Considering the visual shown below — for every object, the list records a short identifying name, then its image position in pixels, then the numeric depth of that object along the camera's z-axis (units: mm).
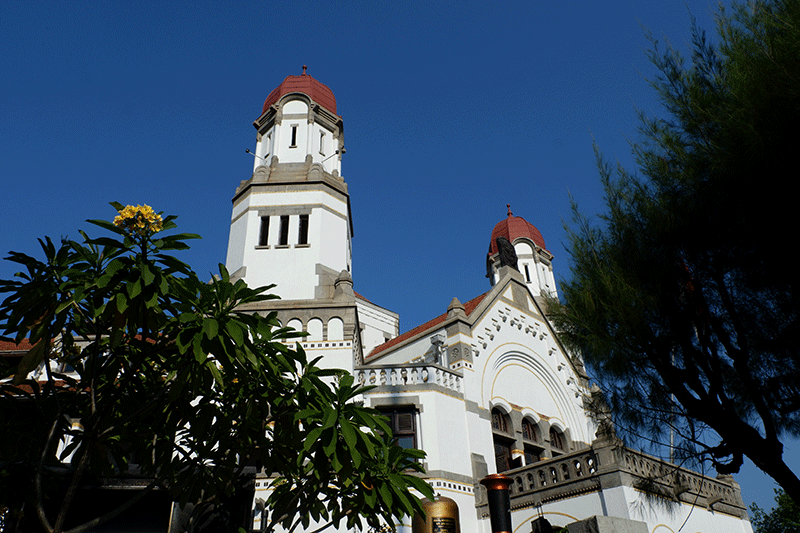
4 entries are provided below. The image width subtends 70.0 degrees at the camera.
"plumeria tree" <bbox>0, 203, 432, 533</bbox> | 6680
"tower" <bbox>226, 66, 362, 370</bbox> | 20156
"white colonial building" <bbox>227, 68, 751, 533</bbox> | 16844
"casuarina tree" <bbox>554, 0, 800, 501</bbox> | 8484
